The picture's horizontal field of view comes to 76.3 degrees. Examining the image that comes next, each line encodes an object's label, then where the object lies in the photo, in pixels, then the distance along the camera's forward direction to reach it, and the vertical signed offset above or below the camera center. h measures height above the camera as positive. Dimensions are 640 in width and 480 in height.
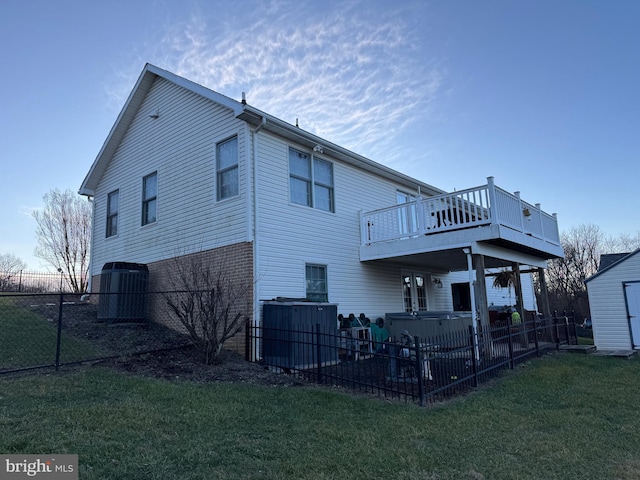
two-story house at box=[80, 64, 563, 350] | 9.77 +2.50
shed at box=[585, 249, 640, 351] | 12.86 -0.34
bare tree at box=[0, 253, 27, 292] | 36.59 +4.53
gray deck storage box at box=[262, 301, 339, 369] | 8.26 -0.60
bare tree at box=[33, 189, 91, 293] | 27.48 +5.05
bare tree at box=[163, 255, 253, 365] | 8.09 +0.19
